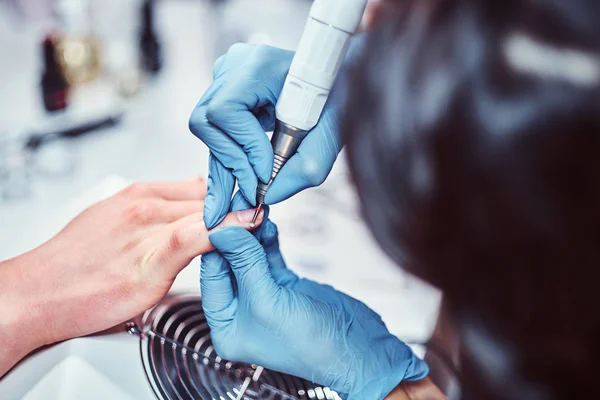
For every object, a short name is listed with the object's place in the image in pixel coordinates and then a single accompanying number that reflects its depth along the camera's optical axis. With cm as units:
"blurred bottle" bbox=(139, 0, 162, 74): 117
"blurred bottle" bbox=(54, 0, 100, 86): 108
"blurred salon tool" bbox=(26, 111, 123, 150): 93
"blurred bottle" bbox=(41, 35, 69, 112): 97
